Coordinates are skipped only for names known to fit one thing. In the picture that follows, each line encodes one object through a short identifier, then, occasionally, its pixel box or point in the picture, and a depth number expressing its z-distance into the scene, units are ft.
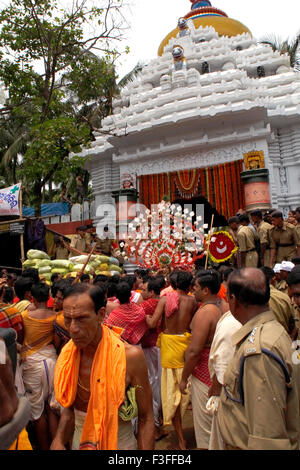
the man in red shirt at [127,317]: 13.42
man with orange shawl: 7.04
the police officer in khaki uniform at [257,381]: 5.52
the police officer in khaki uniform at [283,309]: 11.95
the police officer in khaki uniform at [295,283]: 9.72
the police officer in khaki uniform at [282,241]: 22.89
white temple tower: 44.98
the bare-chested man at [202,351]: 11.76
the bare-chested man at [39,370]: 12.36
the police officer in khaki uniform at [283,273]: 15.83
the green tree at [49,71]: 34.22
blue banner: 58.65
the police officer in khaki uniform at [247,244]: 25.49
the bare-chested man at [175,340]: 13.60
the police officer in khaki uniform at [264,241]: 24.39
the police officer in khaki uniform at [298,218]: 22.70
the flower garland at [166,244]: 25.04
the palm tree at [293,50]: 78.64
